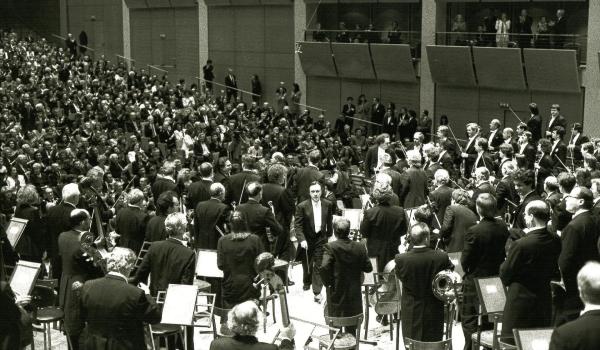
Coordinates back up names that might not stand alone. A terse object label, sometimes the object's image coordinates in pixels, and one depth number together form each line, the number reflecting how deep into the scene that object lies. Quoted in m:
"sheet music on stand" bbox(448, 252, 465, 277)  8.86
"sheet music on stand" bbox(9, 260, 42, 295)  7.87
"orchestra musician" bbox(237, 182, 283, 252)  9.76
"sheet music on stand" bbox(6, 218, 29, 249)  9.56
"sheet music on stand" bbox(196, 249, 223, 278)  8.95
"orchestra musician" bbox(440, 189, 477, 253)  9.57
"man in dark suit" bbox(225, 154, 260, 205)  11.79
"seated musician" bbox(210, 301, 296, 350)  5.47
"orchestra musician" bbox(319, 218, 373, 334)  8.28
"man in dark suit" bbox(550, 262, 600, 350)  5.11
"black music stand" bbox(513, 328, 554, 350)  6.01
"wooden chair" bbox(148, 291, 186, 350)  7.83
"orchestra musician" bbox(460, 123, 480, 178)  15.91
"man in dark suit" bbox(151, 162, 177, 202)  12.11
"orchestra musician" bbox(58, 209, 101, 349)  7.82
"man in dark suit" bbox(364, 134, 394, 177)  15.41
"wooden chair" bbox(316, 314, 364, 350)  7.78
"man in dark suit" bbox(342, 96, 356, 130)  26.41
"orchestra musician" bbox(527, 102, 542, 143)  18.44
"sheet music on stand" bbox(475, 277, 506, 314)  7.50
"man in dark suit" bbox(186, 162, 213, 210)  11.55
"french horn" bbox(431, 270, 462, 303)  7.50
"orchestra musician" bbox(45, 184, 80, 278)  9.41
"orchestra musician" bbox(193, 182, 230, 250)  10.14
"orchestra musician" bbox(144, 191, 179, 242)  9.34
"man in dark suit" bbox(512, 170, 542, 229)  9.76
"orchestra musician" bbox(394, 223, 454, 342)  7.61
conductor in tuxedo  10.48
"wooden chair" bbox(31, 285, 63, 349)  8.51
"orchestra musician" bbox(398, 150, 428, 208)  12.19
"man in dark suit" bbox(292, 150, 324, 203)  12.48
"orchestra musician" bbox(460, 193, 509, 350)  8.16
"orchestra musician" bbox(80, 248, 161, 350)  6.45
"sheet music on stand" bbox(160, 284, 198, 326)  7.19
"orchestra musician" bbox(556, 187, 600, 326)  7.77
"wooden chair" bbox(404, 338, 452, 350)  7.82
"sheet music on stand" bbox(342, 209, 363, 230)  10.98
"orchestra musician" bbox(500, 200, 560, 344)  7.29
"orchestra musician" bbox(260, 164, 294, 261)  10.99
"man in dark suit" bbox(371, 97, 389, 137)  25.59
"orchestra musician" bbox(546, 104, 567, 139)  17.93
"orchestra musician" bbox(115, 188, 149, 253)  9.70
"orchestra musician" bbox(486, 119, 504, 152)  16.79
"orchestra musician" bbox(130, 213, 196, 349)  7.96
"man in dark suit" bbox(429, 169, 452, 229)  11.05
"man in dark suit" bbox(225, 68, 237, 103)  31.45
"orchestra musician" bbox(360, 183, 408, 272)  9.48
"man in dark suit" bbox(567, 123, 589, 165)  15.92
